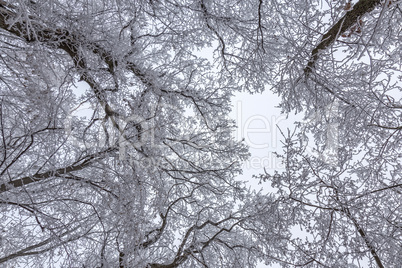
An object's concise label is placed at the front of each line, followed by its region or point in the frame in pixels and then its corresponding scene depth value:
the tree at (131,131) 3.61
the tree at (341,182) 3.17
